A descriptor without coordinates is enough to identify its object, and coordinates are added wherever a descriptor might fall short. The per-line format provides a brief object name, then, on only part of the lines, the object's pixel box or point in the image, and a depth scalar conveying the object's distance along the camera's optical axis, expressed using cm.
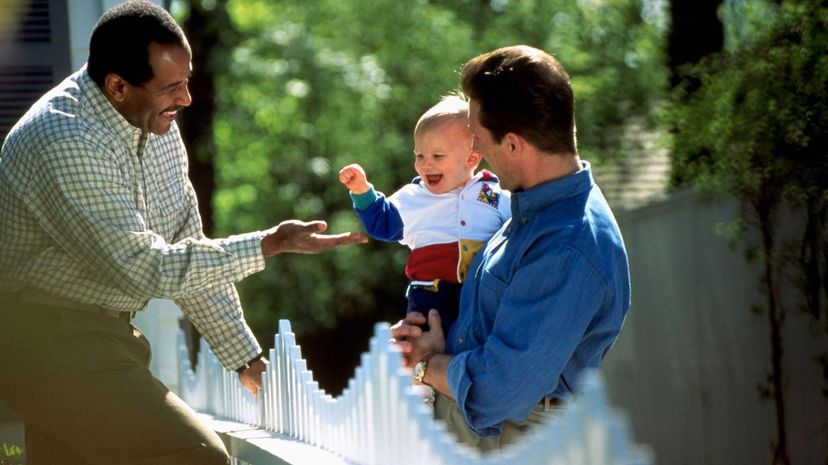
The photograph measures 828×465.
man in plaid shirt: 806
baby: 838
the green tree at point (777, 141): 1532
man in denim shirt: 636
